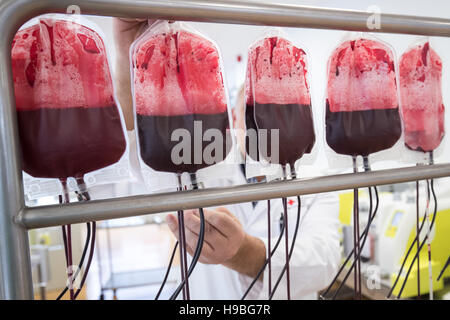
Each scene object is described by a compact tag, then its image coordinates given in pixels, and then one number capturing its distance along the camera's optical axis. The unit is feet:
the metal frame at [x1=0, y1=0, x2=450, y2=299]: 1.13
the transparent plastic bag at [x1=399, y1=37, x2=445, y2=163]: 1.87
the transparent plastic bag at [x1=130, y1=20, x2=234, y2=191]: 1.35
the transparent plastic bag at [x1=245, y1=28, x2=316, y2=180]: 1.50
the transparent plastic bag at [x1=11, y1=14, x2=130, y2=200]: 1.21
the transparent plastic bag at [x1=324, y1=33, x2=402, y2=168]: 1.64
